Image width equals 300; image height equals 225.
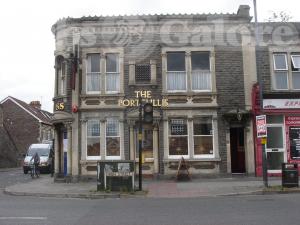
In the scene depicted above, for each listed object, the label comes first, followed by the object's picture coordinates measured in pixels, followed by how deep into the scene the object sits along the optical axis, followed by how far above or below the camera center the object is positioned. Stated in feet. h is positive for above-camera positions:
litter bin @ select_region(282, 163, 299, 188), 44.71 -3.91
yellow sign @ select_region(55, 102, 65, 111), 60.11 +7.09
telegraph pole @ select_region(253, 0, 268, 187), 45.54 -0.73
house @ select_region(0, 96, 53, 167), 141.70 +10.30
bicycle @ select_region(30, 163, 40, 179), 74.31 -4.32
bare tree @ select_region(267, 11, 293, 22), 100.85 +35.90
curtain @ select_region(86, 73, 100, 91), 60.03 +11.09
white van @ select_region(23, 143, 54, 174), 89.41 -1.65
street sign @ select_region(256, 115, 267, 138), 46.42 +2.57
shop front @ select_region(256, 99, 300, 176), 58.47 +2.13
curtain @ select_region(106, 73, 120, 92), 59.76 +11.02
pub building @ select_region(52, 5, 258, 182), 58.58 +9.08
